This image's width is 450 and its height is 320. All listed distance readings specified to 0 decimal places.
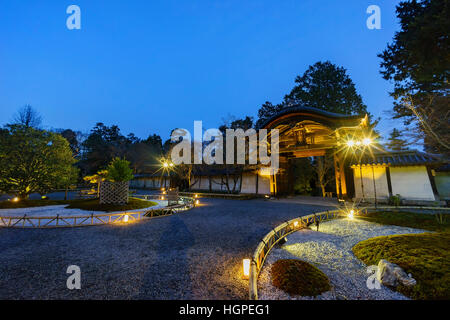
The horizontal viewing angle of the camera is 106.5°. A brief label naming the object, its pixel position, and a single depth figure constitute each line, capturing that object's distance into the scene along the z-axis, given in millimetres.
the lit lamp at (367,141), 8831
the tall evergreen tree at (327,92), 22312
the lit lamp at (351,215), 9109
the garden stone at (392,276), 3230
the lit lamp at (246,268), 3424
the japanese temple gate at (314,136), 12203
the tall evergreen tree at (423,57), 7188
